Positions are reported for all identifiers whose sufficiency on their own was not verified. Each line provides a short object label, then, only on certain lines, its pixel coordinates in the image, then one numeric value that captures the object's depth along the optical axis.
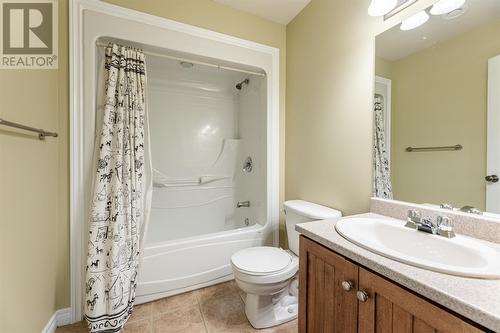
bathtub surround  1.42
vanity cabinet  0.56
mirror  0.89
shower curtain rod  1.63
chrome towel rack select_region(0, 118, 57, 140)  0.84
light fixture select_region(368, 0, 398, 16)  1.15
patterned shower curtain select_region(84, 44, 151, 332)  1.33
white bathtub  1.60
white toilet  1.31
